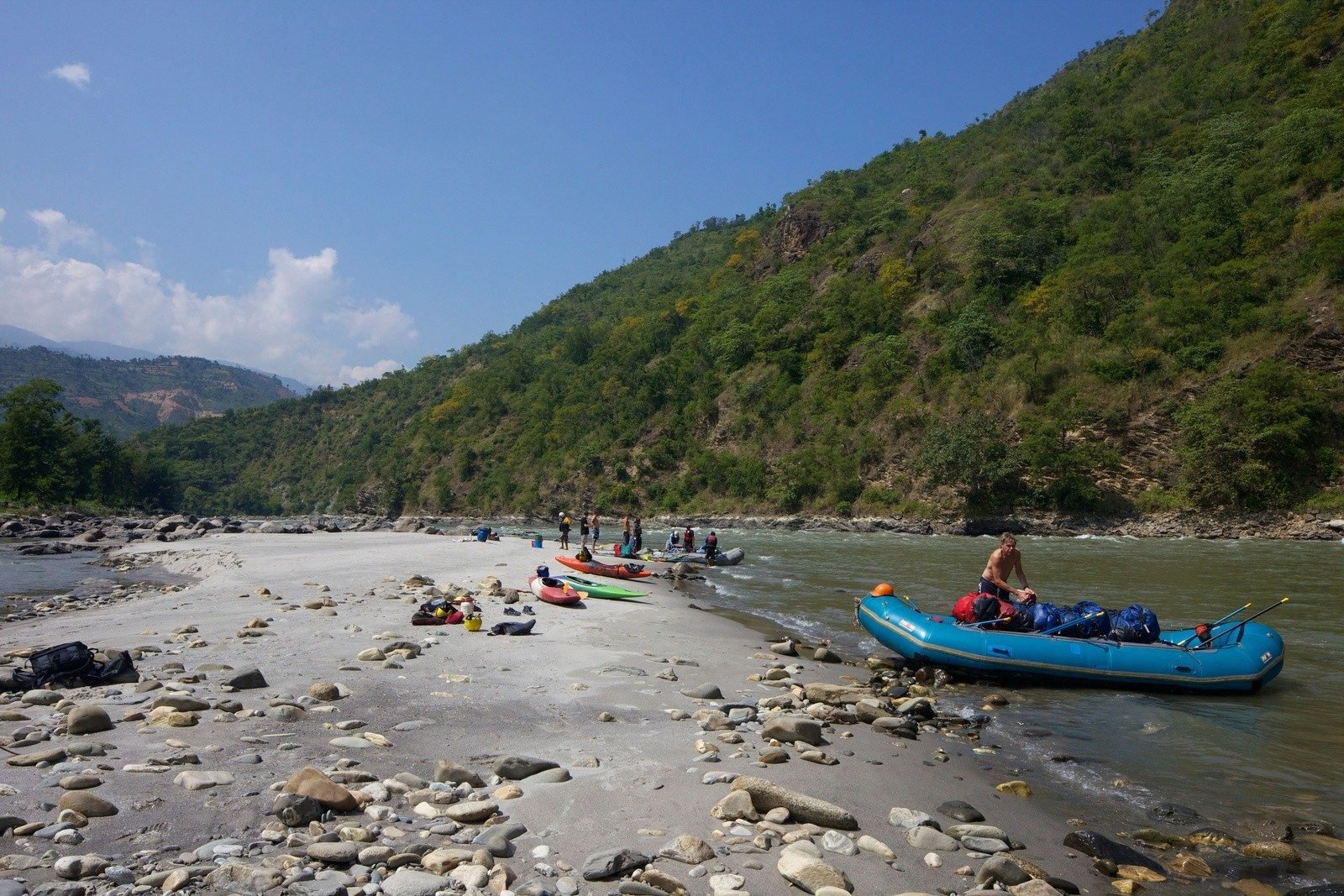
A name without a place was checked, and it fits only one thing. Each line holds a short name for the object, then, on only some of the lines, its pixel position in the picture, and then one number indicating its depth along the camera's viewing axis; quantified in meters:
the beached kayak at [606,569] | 18.89
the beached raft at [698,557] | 25.02
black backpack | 6.45
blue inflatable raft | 8.81
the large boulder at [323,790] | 4.05
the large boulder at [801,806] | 4.43
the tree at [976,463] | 43.03
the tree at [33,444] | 57.22
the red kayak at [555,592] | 13.47
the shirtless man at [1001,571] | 10.76
